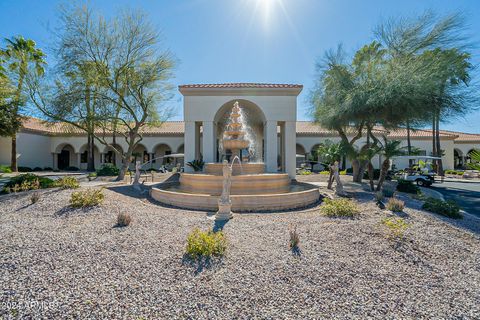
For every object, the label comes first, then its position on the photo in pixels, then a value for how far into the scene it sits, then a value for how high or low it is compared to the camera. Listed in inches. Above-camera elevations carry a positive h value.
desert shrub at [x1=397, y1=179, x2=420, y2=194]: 448.8 -57.2
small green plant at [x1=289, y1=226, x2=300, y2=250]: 163.0 -59.0
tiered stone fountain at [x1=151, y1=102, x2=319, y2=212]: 277.6 -43.9
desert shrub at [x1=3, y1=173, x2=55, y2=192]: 341.4 -31.6
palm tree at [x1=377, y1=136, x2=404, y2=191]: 390.6 +11.3
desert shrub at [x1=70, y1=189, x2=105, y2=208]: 249.6 -41.8
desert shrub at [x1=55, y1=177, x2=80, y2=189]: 343.9 -32.3
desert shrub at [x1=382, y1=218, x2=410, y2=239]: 177.9 -56.1
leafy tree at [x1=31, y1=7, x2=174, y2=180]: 534.0 +237.1
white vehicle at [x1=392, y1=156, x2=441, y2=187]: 656.4 -55.4
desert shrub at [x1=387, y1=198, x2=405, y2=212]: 258.1 -54.0
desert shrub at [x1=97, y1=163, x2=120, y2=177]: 718.5 -29.3
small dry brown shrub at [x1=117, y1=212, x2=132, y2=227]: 203.6 -52.4
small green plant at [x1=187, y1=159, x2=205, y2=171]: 582.2 -10.5
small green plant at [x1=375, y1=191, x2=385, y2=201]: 310.6 -51.7
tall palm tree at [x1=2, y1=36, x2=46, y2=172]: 600.3 +274.2
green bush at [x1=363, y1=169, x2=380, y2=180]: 698.9 -49.0
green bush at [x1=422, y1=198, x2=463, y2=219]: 261.7 -59.4
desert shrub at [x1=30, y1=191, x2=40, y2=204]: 265.6 -41.4
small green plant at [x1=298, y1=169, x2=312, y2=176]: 814.8 -48.7
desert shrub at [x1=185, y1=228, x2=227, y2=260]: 148.6 -57.2
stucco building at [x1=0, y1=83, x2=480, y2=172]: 598.2 +100.3
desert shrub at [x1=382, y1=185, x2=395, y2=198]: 370.0 -56.1
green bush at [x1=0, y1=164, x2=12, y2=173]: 852.1 -22.8
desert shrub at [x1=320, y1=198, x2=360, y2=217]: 241.4 -54.0
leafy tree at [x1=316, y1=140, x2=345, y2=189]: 451.5 +10.9
